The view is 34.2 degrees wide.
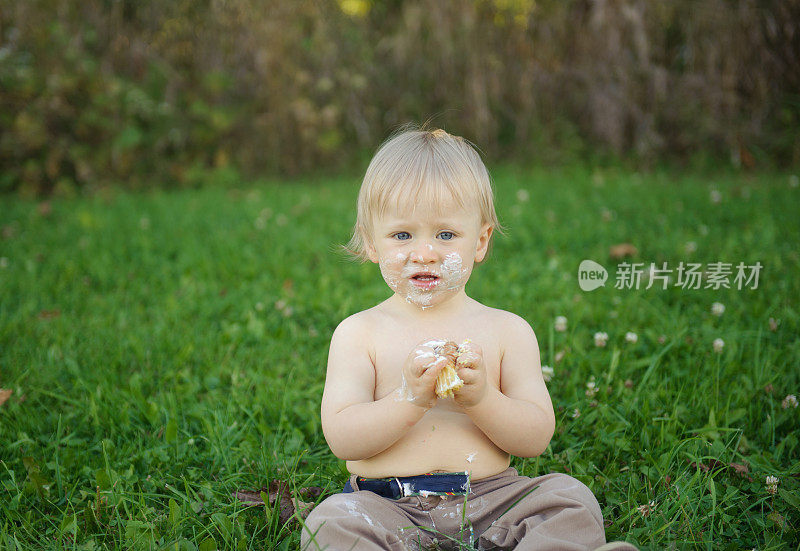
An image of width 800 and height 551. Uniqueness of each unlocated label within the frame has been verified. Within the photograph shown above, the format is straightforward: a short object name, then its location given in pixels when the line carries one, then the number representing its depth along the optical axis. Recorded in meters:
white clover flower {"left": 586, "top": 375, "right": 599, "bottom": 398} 1.46
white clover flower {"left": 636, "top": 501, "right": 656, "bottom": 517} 1.24
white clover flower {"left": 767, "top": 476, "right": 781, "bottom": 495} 1.28
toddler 1.15
